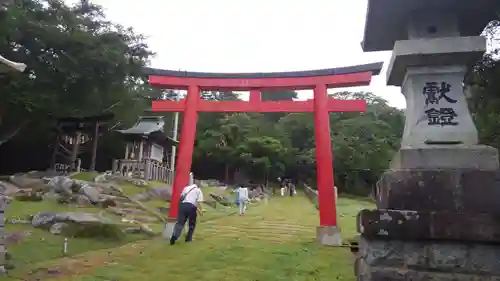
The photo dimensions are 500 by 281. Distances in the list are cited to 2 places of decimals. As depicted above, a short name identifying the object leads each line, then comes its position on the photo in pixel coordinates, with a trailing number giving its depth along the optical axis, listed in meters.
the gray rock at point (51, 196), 16.93
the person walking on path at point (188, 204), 8.67
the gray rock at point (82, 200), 16.03
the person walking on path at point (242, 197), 19.10
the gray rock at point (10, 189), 18.70
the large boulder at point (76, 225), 10.23
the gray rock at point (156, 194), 20.64
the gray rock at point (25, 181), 20.91
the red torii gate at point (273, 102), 10.49
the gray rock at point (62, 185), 17.64
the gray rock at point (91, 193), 16.52
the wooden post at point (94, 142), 27.46
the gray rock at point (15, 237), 9.07
